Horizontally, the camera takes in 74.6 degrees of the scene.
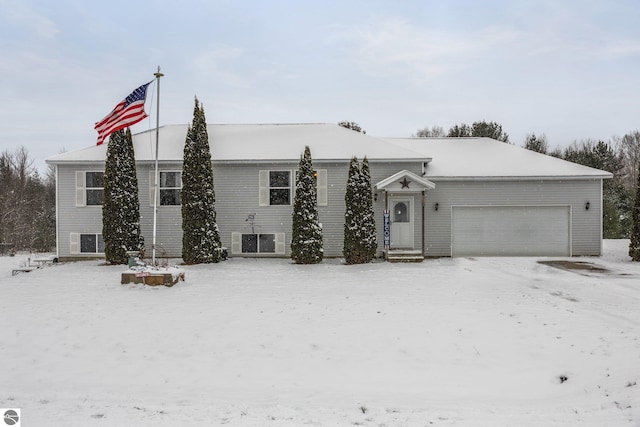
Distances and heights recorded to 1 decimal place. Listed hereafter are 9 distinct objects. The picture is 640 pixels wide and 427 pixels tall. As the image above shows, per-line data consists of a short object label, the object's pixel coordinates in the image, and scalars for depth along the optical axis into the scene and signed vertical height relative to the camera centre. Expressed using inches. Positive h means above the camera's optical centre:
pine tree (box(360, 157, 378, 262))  601.9 -10.7
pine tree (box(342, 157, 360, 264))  601.6 -4.8
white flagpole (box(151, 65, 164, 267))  497.9 +126.5
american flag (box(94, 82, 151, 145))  494.9 +121.9
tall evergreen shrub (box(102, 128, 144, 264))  617.9 +13.7
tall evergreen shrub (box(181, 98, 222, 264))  606.2 +19.2
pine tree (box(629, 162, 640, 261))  616.4 -27.9
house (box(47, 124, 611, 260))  673.0 +12.3
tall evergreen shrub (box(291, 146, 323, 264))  601.5 -14.7
